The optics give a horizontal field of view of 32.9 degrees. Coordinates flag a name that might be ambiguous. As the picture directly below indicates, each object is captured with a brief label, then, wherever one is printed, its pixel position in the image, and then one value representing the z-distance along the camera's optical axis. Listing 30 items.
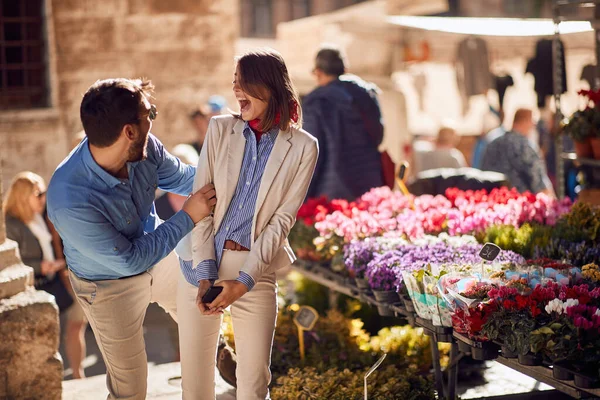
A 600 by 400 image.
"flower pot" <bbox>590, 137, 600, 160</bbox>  7.01
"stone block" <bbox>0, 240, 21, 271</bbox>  5.19
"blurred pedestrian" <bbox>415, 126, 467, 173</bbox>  10.88
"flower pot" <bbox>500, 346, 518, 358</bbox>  3.91
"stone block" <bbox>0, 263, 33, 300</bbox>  5.10
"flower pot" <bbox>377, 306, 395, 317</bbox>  5.10
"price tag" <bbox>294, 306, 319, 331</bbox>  5.34
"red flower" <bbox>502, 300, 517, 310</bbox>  3.94
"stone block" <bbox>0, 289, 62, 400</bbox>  5.02
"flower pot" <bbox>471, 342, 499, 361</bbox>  4.03
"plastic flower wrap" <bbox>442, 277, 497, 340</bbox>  4.00
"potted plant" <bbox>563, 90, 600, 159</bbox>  6.99
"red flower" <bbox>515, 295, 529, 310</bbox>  3.93
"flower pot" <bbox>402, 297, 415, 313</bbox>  4.78
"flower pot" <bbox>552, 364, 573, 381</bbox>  3.72
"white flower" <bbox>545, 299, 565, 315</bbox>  3.88
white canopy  11.73
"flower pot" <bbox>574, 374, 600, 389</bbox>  3.63
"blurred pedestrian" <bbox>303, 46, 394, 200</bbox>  6.90
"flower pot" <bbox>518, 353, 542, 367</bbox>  3.84
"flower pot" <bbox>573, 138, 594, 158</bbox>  7.16
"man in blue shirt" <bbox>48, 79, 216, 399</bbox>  3.70
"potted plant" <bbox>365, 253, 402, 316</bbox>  5.07
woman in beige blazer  3.83
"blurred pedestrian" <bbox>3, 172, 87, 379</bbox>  6.95
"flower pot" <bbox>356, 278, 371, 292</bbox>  5.40
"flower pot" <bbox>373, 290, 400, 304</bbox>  5.08
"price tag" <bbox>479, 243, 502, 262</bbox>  4.16
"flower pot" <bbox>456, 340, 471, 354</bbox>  4.22
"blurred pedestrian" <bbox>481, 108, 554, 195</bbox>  9.04
